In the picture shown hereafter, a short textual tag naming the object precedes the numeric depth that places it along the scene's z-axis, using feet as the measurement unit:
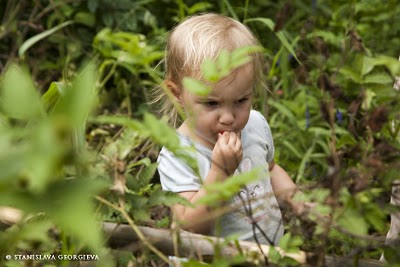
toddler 10.37
